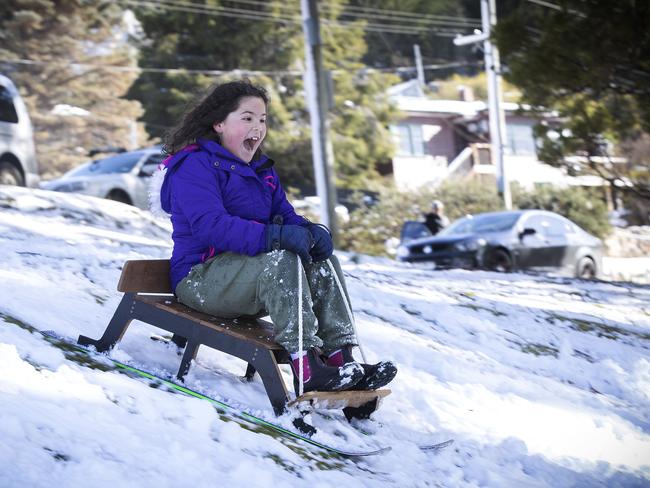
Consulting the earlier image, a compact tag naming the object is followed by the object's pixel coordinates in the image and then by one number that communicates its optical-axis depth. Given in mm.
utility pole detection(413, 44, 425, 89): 58369
